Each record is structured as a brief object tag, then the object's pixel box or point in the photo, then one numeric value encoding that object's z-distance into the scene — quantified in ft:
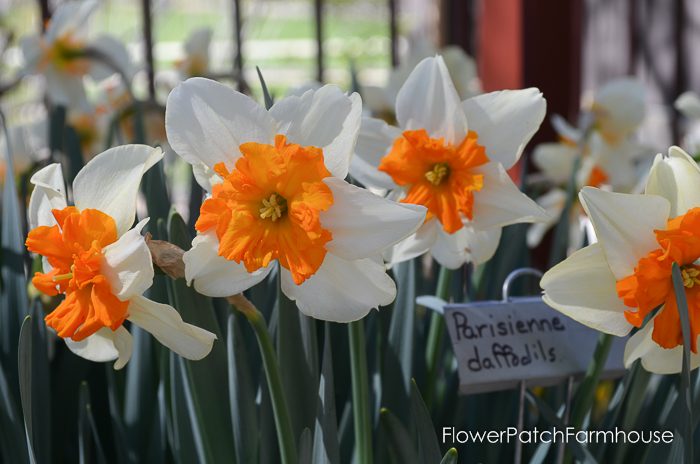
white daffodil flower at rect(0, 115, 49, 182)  5.27
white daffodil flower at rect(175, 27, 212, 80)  6.04
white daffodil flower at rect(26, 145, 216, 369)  1.90
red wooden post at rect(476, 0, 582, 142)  7.13
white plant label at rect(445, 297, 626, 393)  2.54
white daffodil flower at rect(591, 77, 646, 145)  4.85
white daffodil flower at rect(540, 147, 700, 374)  2.01
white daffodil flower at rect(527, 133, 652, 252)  4.71
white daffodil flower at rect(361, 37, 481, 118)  4.75
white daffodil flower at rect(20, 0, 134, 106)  5.23
